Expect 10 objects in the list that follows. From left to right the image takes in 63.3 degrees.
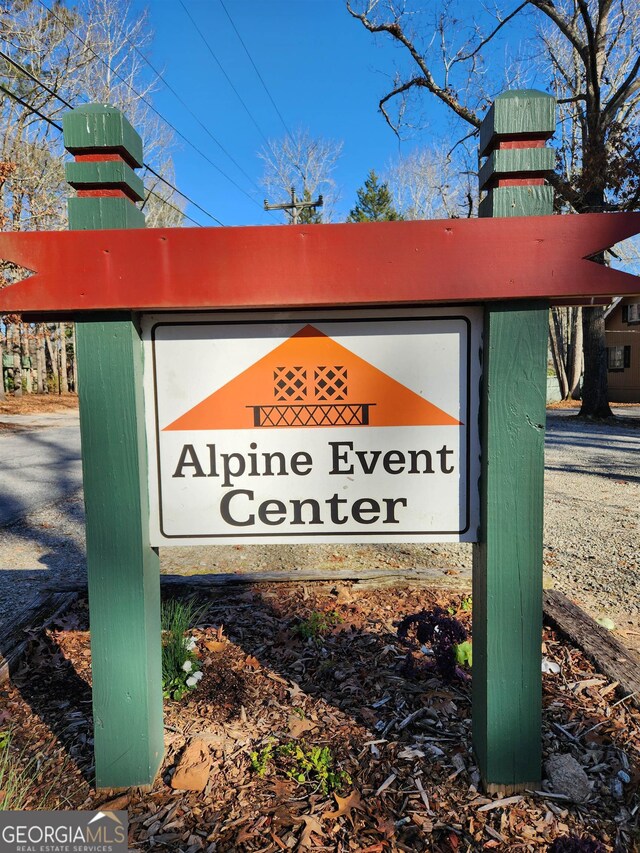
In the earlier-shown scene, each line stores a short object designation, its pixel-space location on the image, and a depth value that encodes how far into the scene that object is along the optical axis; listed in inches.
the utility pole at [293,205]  825.5
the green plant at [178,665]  82.9
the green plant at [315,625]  99.3
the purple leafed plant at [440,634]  85.9
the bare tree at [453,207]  868.2
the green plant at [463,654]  86.8
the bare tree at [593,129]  465.4
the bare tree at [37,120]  687.1
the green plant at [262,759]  66.4
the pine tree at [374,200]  1824.6
